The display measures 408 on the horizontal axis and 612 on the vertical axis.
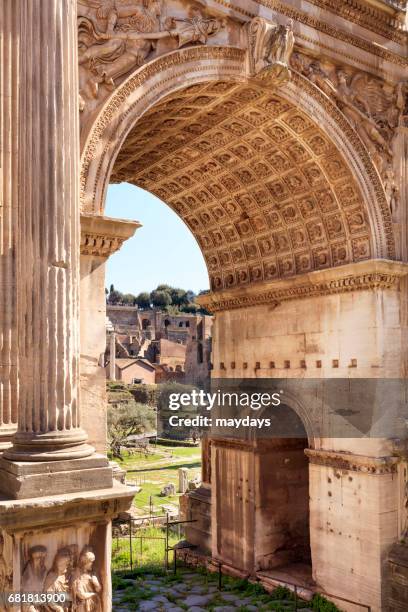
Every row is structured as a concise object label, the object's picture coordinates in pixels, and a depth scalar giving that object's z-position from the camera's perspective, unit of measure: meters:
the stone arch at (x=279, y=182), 8.46
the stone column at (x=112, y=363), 68.25
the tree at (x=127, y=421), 41.93
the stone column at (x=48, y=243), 6.41
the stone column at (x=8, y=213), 6.96
